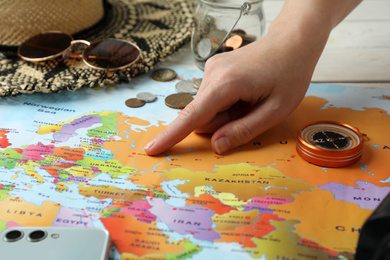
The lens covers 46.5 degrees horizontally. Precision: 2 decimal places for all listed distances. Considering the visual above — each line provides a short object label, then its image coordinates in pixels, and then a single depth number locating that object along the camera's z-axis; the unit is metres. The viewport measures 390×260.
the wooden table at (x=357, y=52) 1.28
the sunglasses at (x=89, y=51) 1.28
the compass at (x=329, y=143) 0.93
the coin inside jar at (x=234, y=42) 1.24
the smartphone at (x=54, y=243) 0.73
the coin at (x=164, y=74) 1.30
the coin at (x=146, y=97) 1.21
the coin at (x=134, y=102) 1.19
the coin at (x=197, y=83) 1.24
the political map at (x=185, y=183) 0.78
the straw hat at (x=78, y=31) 1.23
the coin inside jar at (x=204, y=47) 1.27
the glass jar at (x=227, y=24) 1.23
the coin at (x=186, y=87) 1.24
